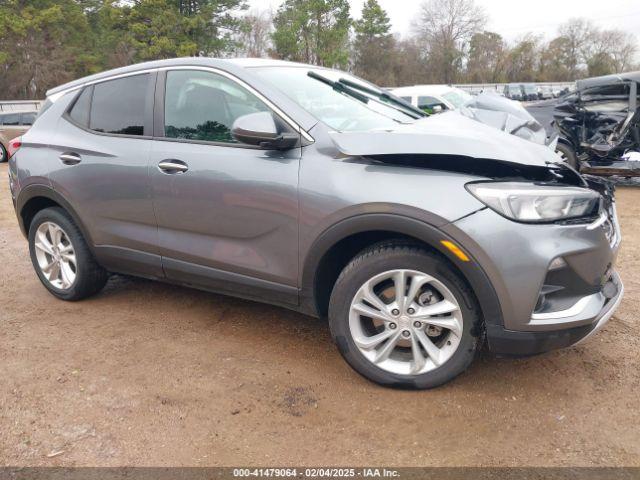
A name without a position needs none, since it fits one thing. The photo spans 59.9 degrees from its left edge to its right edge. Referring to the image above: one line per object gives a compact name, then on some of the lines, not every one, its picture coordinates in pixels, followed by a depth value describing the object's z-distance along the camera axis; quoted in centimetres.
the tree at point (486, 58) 6412
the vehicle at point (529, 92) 4325
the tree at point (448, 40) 6588
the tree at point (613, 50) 6748
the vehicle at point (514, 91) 4312
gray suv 252
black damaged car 894
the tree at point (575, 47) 6738
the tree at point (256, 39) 4881
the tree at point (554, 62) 6475
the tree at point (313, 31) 5156
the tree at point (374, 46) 5978
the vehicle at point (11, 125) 1686
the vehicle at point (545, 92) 4377
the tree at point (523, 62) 6512
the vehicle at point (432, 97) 1352
